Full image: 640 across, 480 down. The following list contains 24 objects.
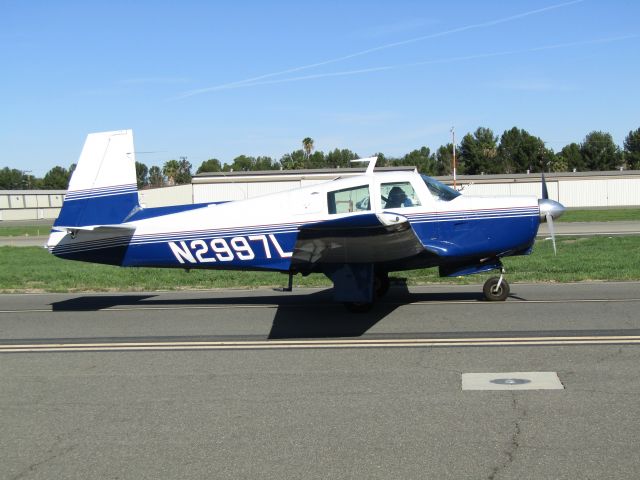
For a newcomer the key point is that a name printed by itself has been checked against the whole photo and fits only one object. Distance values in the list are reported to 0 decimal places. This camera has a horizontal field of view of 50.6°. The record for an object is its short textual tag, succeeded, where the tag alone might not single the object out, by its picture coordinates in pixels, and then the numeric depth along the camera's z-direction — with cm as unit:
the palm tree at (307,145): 13500
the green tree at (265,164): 12644
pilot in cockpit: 1049
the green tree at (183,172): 13262
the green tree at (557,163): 9987
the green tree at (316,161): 11662
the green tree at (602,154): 9706
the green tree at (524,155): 9544
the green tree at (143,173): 13836
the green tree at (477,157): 9231
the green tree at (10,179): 13200
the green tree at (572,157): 9975
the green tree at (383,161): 9081
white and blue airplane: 1045
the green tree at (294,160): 11644
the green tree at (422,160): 9200
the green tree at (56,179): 13088
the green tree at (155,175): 14189
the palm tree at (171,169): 13238
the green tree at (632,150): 9588
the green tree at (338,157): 11904
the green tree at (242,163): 13512
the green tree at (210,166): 13288
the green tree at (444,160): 10047
